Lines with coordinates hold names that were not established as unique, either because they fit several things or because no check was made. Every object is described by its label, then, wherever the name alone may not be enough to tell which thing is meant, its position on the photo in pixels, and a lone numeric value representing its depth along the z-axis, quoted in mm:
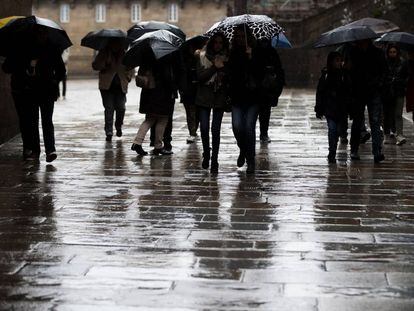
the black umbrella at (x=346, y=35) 11359
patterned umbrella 10891
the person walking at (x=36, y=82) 11336
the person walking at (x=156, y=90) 12008
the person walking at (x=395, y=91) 14055
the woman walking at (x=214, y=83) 10453
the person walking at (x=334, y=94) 11531
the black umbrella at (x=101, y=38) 14266
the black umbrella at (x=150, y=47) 11797
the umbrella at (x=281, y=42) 13992
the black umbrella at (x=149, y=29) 14344
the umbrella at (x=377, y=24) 12344
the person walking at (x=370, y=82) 11367
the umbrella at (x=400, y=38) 13398
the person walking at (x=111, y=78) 14367
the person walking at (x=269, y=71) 10172
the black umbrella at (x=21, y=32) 11477
